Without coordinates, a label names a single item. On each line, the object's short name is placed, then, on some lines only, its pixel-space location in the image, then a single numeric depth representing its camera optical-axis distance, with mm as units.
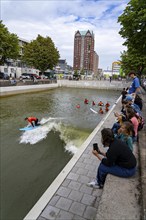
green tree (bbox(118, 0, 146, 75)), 11117
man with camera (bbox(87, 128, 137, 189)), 3250
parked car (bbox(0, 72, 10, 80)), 39988
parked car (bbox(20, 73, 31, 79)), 47375
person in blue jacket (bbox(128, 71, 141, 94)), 7327
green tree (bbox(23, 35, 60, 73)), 44491
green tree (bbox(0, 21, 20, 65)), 31703
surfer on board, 11382
